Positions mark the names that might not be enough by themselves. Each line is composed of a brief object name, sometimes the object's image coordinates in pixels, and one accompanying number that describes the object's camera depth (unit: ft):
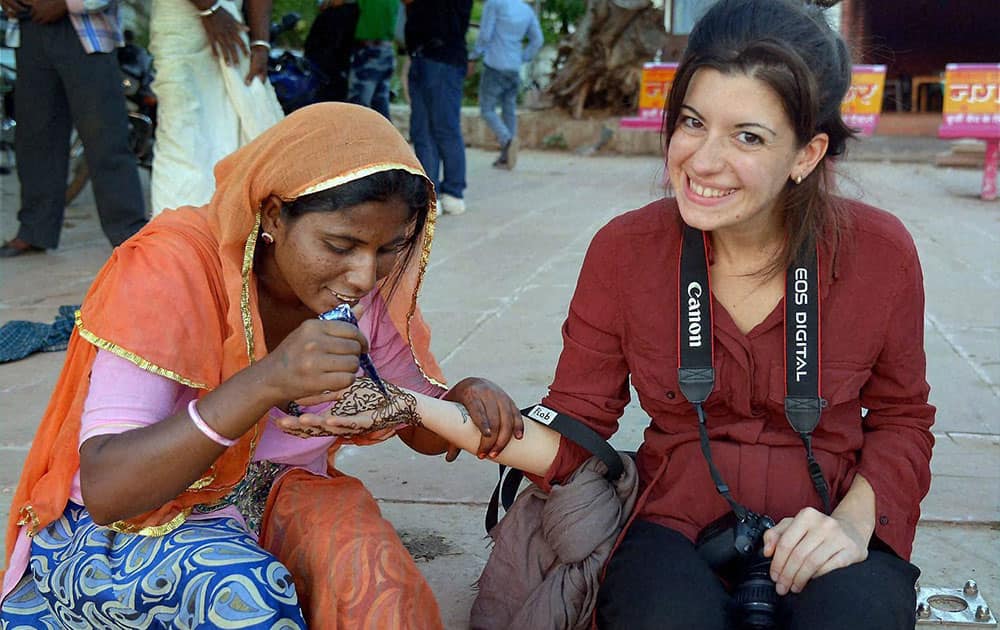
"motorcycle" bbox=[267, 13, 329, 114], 21.65
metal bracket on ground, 7.27
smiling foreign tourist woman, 6.09
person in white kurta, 15.61
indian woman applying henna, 5.35
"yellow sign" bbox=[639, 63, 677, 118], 30.81
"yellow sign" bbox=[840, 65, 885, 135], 29.07
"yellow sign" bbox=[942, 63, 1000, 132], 26.32
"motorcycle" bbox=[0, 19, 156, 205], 22.99
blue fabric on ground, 13.37
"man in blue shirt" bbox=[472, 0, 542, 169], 33.53
